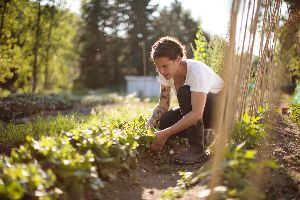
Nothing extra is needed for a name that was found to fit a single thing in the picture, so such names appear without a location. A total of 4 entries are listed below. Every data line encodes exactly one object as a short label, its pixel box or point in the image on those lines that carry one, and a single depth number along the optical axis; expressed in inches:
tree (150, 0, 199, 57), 647.1
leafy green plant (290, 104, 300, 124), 190.3
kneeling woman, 124.6
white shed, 693.3
